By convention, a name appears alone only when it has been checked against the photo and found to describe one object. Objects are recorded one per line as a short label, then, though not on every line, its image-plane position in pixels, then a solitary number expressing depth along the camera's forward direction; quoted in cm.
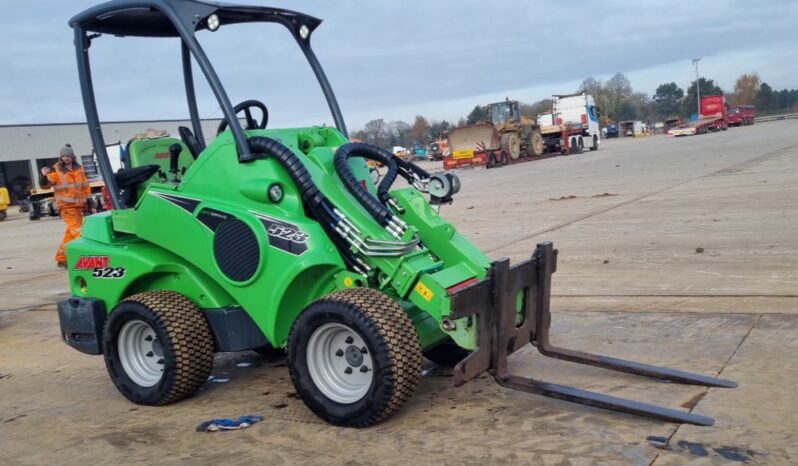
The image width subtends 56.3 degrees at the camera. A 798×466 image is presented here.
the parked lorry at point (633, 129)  7462
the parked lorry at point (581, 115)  4266
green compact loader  401
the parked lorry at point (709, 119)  5556
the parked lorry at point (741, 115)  6806
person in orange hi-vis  1195
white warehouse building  4891
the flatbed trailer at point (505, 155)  3566
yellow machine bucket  3559
